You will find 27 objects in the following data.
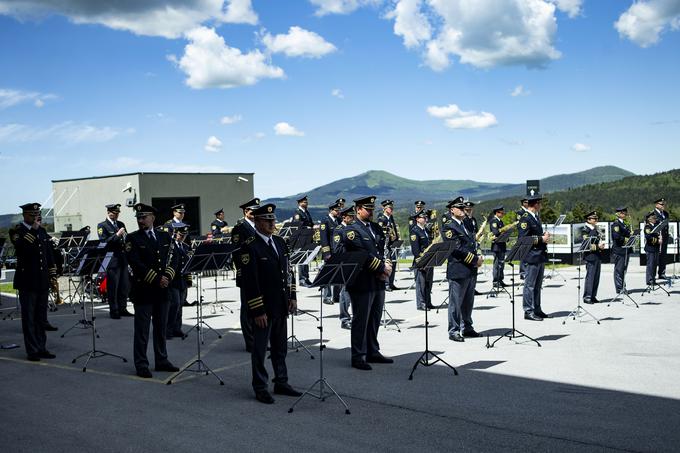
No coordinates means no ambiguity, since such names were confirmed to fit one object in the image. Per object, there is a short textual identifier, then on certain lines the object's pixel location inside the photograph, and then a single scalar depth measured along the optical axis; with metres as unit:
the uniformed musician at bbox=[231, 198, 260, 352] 9.73
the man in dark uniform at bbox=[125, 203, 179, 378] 9.20
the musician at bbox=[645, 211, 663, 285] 17.47
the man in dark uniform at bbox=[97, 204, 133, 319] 14.98
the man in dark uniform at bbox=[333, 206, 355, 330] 9.95
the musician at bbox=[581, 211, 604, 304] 14.89
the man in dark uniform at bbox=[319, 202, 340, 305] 15.05
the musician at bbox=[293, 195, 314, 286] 19.21
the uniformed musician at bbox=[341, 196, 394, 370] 9.48
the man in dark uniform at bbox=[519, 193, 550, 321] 13.09
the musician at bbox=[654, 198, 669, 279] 18.02
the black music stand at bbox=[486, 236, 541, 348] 11.48
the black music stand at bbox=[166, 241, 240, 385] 9.29
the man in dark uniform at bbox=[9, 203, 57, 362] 10.59
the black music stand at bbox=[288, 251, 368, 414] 8.13
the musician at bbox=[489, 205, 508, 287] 18.41
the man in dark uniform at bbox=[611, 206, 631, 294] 16.14
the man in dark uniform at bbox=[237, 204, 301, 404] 7.64
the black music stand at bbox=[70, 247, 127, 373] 10.48
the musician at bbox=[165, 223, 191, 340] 11.92
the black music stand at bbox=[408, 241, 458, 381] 9.63
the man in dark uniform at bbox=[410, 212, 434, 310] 16.22
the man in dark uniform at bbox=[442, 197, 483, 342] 11.30
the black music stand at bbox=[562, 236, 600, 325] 13.27
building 36.81
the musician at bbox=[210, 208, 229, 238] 20.30
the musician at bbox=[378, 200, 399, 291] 16.77
